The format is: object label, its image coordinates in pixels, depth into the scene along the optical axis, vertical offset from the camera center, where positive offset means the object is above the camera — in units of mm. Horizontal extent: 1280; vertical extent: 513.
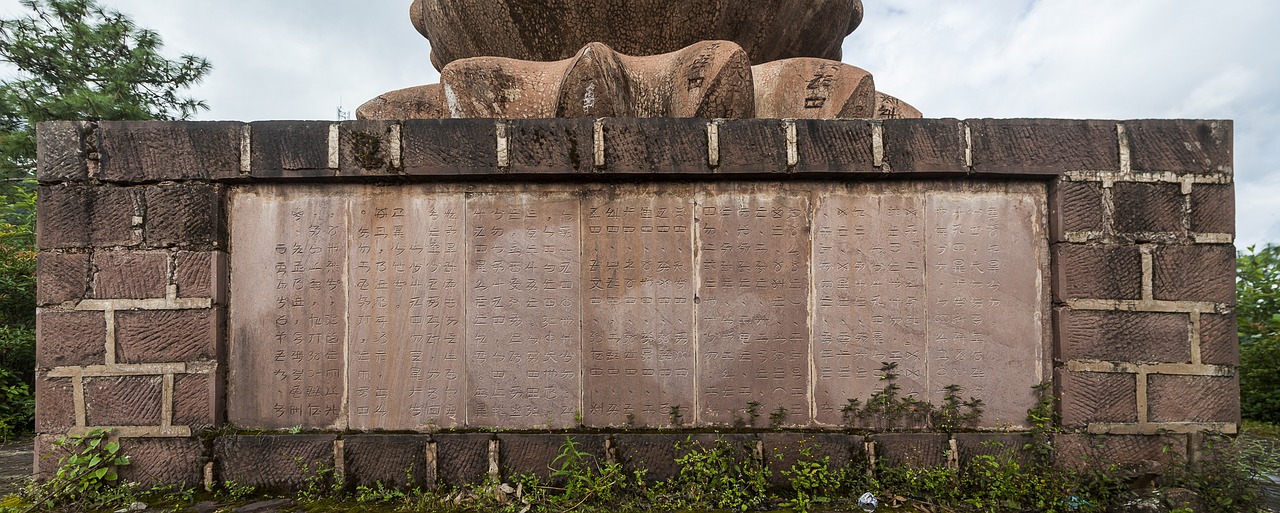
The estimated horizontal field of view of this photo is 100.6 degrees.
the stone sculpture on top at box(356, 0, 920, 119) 3605 +1407
